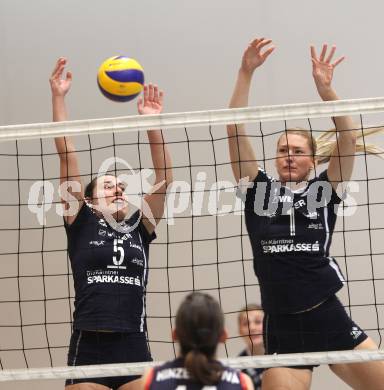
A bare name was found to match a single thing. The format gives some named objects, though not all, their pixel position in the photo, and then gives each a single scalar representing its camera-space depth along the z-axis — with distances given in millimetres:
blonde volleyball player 8641
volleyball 10016
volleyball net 13594
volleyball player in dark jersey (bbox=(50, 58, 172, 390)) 9000
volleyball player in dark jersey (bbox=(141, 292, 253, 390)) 5629
